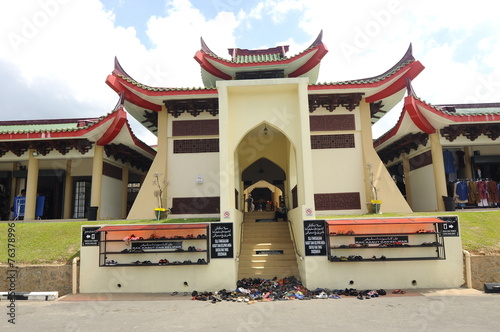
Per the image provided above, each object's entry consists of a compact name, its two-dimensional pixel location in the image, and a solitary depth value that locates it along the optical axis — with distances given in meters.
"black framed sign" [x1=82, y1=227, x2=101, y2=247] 9.70
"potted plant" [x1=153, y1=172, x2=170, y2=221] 12.64
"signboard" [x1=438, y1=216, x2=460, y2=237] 9.33
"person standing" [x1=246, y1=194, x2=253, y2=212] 21.61
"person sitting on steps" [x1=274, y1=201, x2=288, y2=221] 13.59
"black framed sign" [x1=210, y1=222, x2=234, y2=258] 9.45
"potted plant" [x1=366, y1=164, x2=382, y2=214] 12.34
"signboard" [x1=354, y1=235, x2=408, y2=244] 9.52
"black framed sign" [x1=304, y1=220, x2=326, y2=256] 9.34
